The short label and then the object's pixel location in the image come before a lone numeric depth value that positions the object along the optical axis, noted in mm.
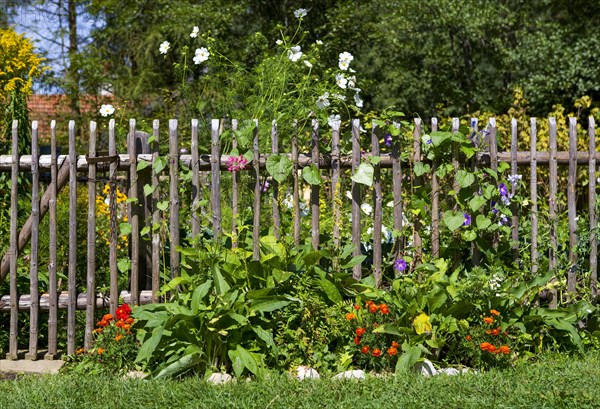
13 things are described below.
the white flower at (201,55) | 6148
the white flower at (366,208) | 5676
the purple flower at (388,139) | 5453
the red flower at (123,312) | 5082
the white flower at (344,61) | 5941
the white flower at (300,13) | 6025
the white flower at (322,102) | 5598
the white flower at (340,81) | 5801
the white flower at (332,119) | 5384
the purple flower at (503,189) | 5438
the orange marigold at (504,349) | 4764
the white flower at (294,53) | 5926
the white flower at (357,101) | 5796
